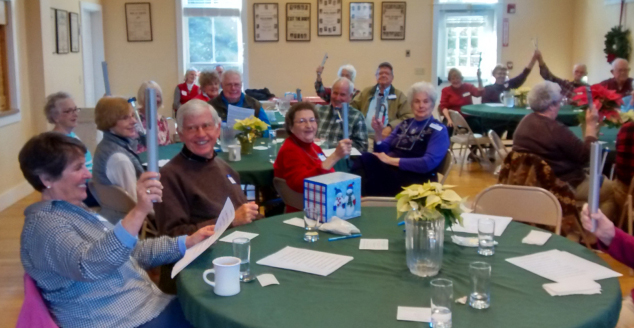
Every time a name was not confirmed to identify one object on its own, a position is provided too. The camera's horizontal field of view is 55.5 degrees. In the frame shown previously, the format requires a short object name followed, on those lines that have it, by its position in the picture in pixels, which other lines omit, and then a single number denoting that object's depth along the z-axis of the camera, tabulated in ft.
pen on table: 7.92
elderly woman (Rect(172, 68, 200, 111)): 28.37
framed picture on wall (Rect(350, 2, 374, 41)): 32.50
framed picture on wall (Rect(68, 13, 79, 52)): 25.71
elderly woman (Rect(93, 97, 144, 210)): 11.30
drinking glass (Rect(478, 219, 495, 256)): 7.26
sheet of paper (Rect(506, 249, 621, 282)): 6.49
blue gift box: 8.52
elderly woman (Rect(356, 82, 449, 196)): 13.75
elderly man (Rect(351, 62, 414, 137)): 20.63
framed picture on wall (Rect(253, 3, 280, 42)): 32.17
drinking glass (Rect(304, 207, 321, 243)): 7.92
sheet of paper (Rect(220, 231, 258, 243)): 8.00
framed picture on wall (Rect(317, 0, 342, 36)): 32.32
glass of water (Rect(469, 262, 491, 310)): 5.71
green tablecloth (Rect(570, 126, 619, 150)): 15.43
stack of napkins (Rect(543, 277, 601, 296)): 6.01
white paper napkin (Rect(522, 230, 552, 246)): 7.69
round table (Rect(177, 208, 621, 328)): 5.48
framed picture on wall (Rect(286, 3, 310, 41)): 32.35
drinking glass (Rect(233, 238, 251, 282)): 6.51
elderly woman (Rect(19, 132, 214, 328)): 6.07
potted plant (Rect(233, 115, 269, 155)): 14.25
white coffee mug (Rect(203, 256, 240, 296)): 6.04
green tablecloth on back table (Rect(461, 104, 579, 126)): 22.06
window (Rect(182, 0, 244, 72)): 31.99
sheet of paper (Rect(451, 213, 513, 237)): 8.25
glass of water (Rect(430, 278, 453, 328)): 5.25
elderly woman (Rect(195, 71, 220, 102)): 20.79
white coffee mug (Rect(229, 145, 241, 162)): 13.73
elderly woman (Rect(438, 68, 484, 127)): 28.66
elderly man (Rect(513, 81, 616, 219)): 13.76
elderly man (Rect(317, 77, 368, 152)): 16.25
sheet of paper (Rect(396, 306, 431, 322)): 5.46
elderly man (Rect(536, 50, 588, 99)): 26.08
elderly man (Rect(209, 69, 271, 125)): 18.57
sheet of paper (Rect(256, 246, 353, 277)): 6.79
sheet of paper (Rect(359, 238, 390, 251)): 7.57
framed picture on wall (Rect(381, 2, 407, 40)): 32.71
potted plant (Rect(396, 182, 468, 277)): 6.57
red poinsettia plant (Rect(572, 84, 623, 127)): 15.72
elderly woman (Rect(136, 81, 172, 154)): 16.16
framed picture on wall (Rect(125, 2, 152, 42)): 31.35
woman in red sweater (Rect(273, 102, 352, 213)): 11.65
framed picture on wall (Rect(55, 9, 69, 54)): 23.63
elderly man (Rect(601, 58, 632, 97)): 23.74
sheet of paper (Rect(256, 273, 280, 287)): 6.36
